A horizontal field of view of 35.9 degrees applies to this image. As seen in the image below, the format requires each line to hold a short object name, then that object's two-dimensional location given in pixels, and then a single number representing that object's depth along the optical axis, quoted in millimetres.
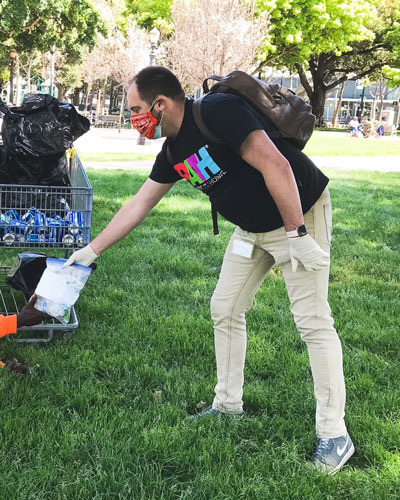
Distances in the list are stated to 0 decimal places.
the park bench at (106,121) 38331
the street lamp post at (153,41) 21719
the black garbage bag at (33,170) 4148
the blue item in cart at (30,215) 3913
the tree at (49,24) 22953
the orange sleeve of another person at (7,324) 3531
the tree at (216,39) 29625
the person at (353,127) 44031
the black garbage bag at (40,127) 4125
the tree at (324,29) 39031
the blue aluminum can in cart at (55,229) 3965
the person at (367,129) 44719
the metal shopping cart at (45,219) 3906
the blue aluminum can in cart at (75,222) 3992
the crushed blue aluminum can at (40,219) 3924
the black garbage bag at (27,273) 4418
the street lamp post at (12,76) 38884
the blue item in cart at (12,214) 3930
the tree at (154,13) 39750
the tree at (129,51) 39219
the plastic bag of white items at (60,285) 3326
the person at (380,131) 45781
